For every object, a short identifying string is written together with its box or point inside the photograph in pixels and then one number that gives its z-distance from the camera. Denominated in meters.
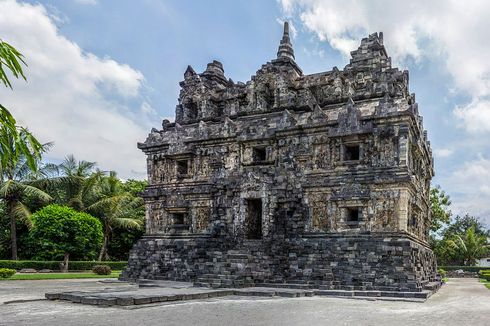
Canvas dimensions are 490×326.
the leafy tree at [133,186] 42.28
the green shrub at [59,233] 28.92
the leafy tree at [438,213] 39.12
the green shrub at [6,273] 21.45
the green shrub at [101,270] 26.88
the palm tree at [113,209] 35.50
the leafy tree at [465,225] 66.62
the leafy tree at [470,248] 46.99
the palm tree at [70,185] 34.53
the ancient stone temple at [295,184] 17.47
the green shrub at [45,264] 27.85
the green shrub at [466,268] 43.33
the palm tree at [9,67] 3.77
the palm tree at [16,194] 30.81
